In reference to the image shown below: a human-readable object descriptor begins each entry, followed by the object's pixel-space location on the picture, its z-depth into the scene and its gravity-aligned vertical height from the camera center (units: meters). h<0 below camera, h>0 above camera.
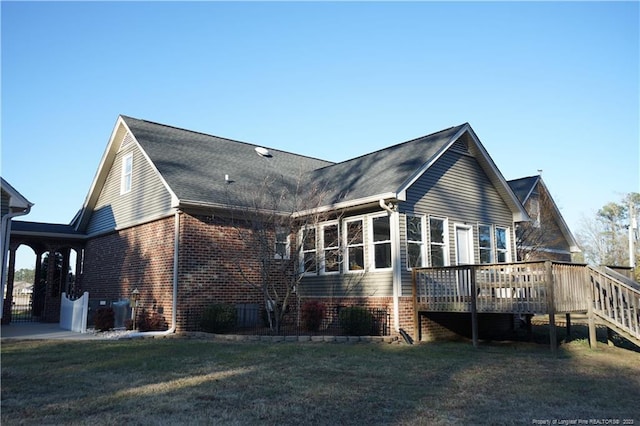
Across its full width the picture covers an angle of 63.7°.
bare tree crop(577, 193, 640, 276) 41.75 +4.22
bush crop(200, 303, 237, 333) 13.28 -0.92
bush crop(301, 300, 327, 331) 14.17 -0.90
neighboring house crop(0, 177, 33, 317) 13.21 +1.99
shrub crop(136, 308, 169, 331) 14.25 -1.10
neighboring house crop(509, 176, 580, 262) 22.94 +2.66
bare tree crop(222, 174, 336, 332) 13.91 +1.36
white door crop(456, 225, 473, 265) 15.87 +1.14
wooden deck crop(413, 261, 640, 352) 11.15 -0.23
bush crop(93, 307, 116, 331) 14.55 -1.04
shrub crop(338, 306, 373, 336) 13.05 -0.99
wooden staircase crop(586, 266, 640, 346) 10.91 -0.42
